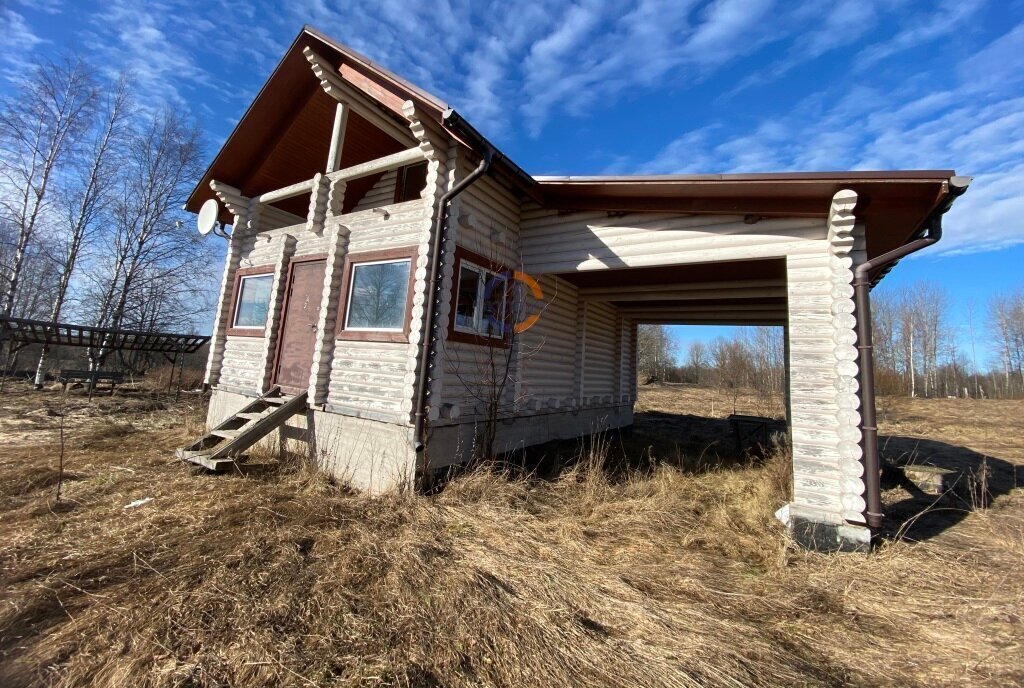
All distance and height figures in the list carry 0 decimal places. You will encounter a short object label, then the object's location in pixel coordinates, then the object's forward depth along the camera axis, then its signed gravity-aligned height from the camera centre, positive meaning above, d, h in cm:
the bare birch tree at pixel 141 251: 1958 +518
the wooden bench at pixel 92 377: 1367 -92
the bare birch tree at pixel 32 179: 1662 +713
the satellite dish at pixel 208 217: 945 +335
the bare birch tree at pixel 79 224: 1797 +577
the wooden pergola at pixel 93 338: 1264 +48
